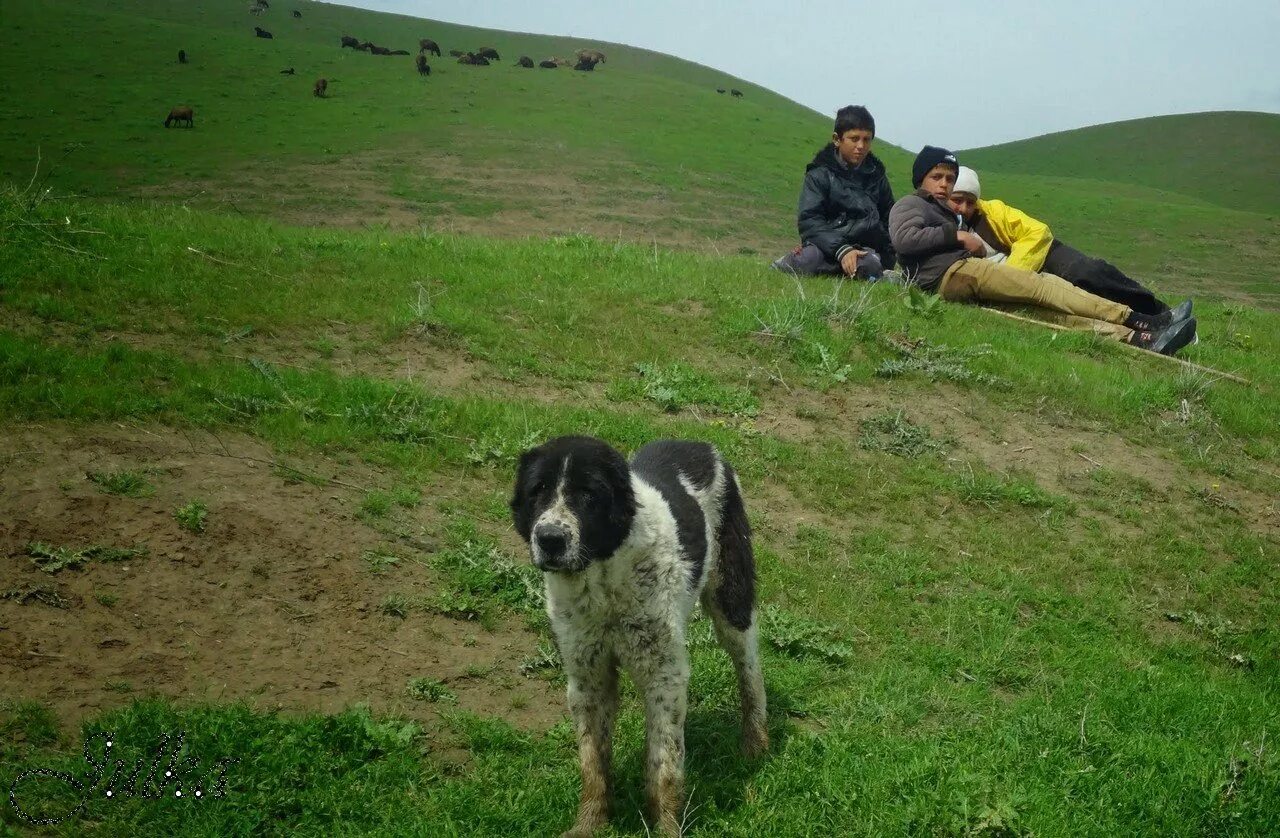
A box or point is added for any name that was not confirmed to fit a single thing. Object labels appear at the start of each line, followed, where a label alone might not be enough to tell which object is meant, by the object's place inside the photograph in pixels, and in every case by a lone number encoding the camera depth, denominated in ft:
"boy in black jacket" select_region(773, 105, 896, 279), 43.55
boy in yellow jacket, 43.06
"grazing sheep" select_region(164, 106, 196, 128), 121.29
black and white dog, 14.78
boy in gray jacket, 41.86
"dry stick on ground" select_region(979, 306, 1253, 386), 38.95
